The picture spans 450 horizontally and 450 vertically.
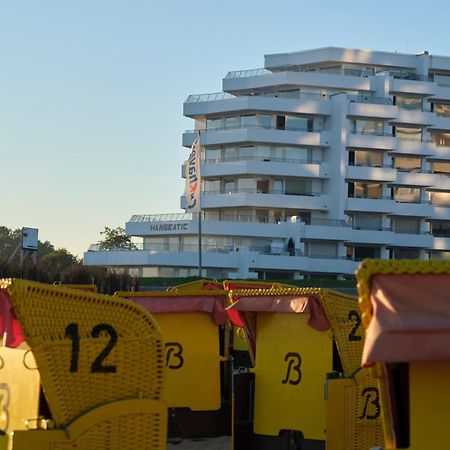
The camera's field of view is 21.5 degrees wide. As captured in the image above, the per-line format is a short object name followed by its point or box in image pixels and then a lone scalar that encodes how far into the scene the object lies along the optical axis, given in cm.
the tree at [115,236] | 12999
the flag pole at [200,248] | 7325
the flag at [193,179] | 6725
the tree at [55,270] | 5097
